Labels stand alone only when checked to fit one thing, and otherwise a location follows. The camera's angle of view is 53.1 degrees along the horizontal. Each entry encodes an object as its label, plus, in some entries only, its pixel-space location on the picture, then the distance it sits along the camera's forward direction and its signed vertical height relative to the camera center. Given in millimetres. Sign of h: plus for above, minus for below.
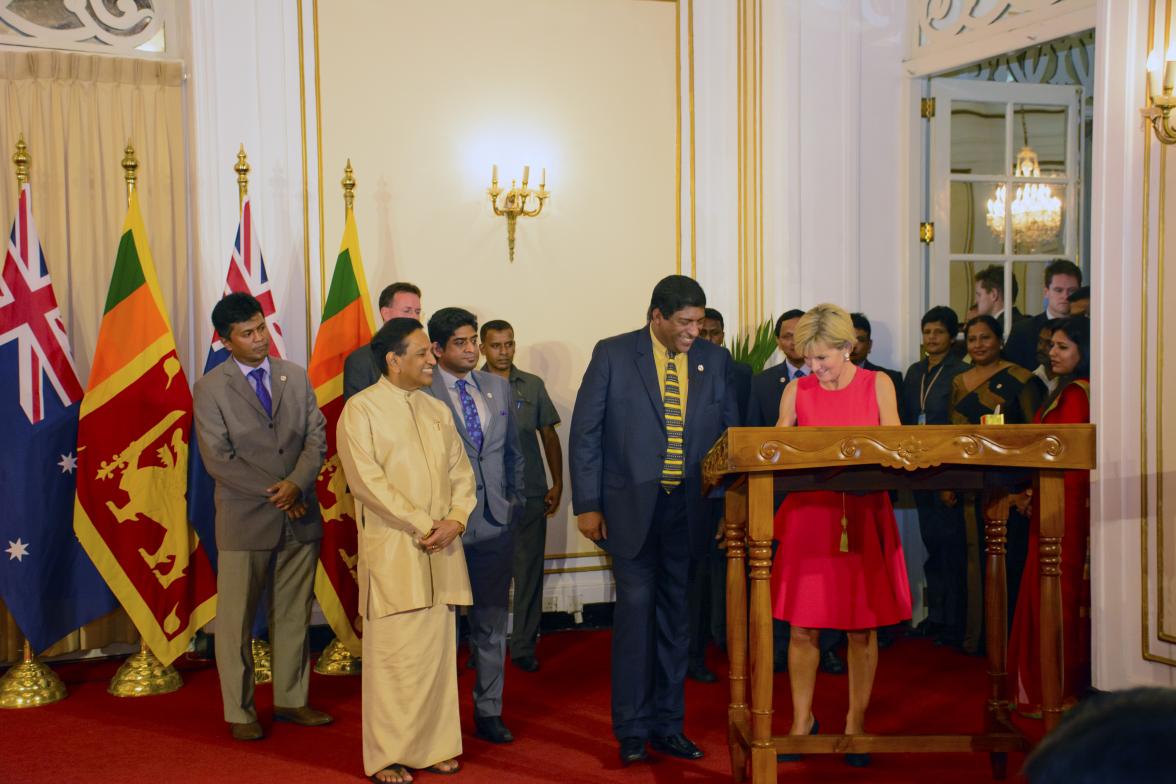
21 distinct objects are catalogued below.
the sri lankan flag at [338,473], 5367 -770
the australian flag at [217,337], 5250 -91
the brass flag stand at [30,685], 4930 -1595
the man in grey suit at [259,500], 4418 -743
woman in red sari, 4621 -1031
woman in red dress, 3729 -763
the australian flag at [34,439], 5023 -566
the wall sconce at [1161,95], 4316 +713
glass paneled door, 6277 +553
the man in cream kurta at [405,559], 3861 -855
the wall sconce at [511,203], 6293 +515
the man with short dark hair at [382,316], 5078 -71
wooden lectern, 3078 -586
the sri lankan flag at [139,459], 5090 -670
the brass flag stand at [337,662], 5422 -1657
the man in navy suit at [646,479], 3998 -619
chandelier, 6281 +429
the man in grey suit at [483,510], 4316 -777
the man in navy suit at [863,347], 5797 -268
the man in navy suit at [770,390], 5598 -454
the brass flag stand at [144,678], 5078 -1620
